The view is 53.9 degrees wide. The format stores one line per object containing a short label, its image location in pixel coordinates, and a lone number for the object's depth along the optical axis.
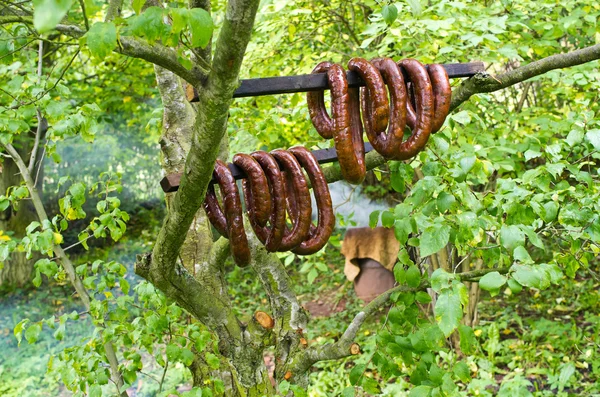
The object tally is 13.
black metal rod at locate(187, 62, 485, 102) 1.54
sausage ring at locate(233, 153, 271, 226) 1.63
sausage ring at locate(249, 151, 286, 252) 1.68
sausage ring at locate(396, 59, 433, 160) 1.65
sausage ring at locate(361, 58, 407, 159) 1.63
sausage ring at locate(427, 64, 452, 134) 1.66
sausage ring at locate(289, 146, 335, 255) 1.72
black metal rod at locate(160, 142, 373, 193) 1.69
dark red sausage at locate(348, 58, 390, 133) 1.62
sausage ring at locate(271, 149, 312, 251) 1.69
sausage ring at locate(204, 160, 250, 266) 1.66
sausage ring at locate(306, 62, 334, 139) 1.75
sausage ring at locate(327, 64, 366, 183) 1.61
